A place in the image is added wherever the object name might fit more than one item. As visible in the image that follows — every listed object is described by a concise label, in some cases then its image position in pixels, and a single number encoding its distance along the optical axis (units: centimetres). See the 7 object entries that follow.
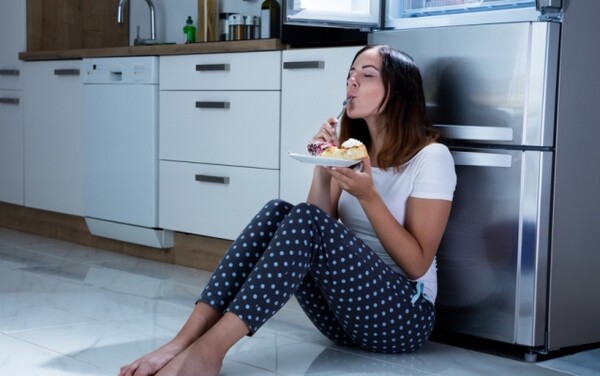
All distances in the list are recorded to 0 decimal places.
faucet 468
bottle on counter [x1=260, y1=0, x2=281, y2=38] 383
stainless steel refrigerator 234
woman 204
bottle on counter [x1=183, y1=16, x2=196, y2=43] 436
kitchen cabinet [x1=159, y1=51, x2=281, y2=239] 339
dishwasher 388
